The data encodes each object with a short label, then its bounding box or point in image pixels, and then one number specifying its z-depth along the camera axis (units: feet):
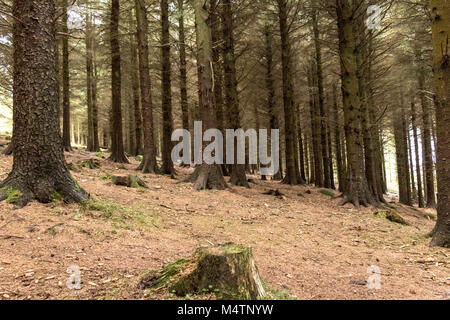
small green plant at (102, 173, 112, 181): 25.76
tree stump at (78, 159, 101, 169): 30.50
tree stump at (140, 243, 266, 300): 7.71
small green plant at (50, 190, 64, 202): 14.52
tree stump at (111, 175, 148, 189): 24.47
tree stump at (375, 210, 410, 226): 24.00
